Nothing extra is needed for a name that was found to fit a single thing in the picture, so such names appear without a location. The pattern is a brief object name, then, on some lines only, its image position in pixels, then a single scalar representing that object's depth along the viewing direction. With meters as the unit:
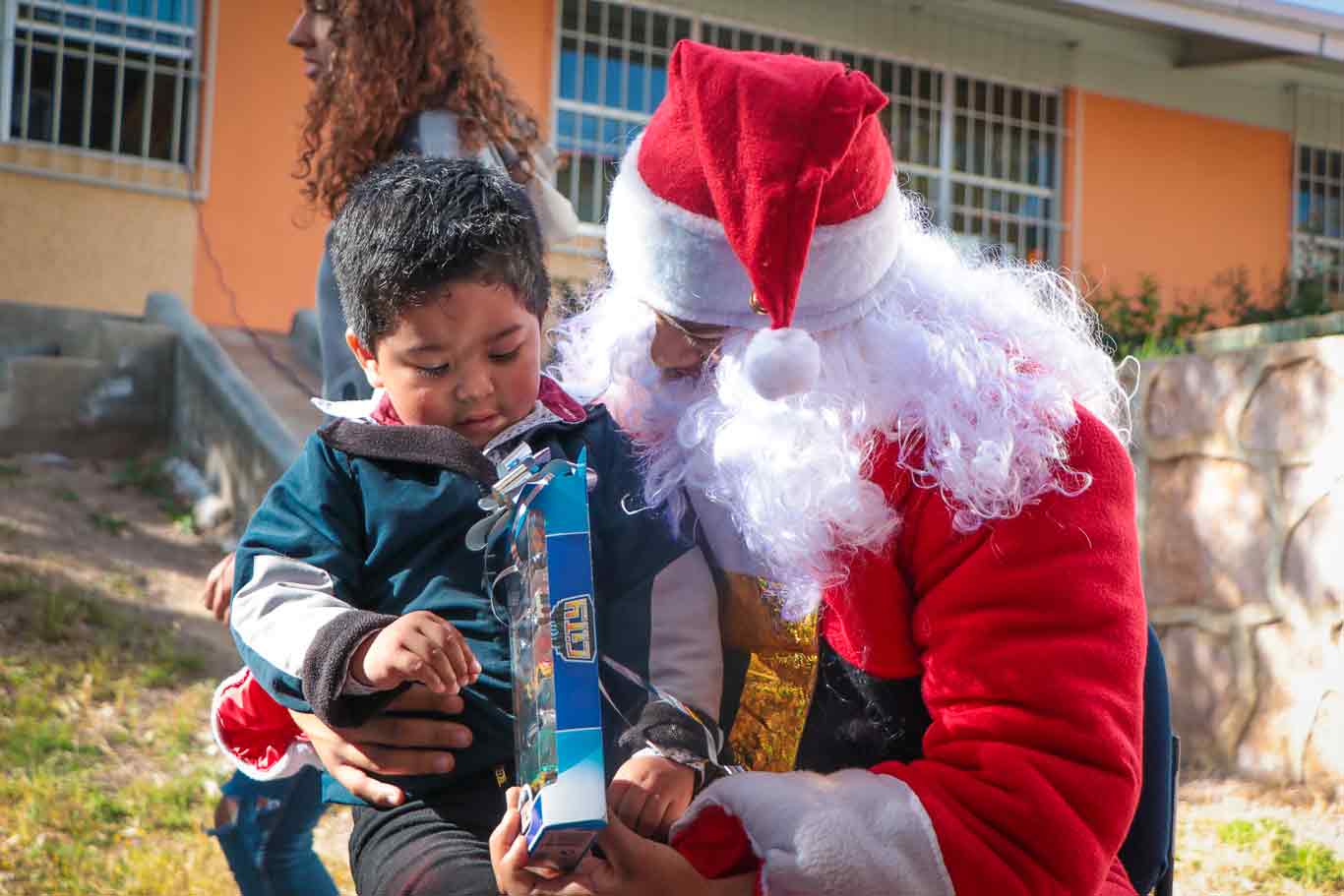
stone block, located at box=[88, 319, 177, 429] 7.69
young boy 1.86
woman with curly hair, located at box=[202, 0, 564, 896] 2.74
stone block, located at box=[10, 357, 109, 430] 7.52
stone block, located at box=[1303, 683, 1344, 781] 4.35
